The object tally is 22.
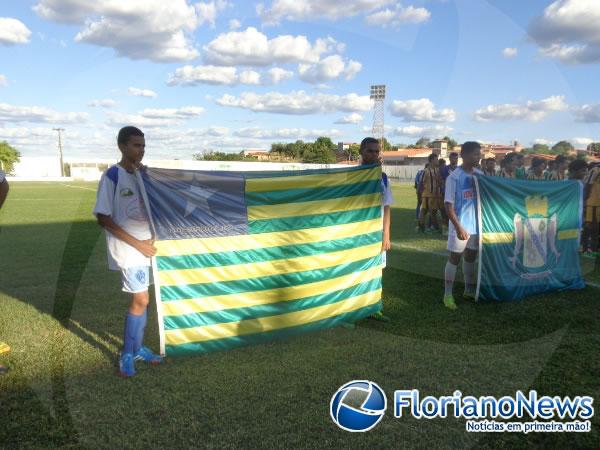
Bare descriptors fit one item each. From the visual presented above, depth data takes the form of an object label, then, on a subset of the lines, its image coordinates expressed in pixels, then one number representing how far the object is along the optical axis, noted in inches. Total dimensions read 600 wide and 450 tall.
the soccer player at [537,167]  410.3
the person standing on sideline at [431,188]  428.1
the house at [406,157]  3425.2
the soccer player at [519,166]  392.2
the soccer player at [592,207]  346.0
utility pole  3228.3
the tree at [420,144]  4703.7
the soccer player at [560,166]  399.0
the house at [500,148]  3429.1
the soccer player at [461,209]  203.9
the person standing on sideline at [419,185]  463.8
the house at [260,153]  4248.0
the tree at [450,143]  4097.0
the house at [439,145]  3259.1
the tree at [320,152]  3582.7
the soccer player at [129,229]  136.3
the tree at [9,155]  3011.8
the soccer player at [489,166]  376.8
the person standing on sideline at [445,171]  400.5
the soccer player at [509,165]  388.5
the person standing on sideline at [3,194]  143.5
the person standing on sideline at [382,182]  192.2
